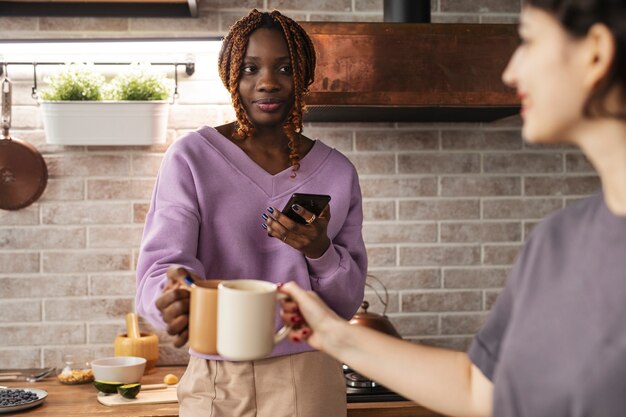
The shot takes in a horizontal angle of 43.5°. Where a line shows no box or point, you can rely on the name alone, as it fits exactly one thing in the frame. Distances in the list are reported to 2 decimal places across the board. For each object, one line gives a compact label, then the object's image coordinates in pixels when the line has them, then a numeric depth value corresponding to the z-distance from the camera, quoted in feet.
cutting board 7.35
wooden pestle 8.53
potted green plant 8.35
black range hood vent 8.11
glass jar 8.13
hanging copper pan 8.62
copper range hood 7.43
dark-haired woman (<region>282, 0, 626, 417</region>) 3.00
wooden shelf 8.52
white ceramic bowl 7.68
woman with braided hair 5.71
